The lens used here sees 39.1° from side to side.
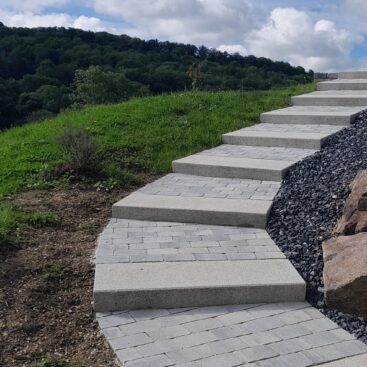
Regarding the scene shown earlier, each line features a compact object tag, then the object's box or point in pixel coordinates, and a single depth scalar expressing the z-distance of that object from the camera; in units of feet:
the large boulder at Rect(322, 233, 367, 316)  10.62
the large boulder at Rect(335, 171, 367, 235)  12.48
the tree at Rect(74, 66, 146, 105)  86.22
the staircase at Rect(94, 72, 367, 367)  9.28
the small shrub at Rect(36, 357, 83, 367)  9.00
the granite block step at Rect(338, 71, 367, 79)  35.37
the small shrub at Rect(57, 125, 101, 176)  18.92
